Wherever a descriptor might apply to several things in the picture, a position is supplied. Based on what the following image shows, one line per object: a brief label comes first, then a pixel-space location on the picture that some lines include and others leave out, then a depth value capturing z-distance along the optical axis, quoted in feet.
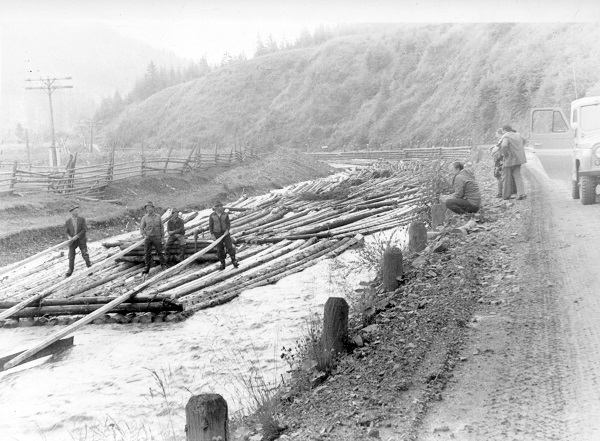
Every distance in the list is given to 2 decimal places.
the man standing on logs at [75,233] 43.39
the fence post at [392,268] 24.21
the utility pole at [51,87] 58.71
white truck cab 39.11
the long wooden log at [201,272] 40.27
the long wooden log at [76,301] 35.99
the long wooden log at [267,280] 36.45
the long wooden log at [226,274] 39.42
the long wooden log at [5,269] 39.42
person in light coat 41.16
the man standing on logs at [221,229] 42.47
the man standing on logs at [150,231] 43.19
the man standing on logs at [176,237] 46.62
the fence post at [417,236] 28.84
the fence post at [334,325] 18.08
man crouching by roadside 36.14
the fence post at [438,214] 34.78
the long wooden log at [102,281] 40.02
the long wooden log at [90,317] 28.60
